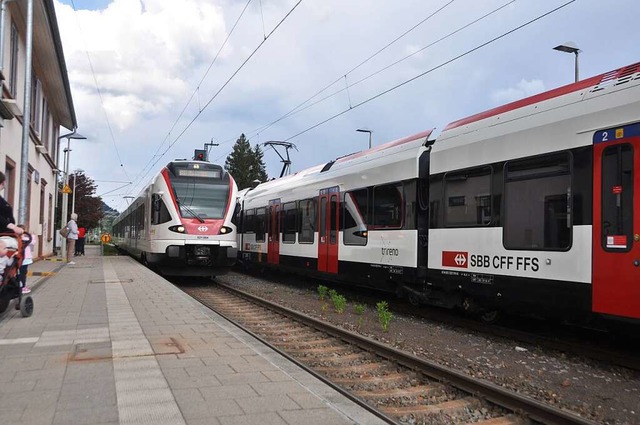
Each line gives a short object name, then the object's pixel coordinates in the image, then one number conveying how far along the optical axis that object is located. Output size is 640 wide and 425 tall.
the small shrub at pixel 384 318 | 7.98
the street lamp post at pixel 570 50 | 13.80
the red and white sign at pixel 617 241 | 5.61
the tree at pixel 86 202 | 55.16
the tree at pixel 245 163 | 86.50
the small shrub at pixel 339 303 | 10.10
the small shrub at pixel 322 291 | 11.84
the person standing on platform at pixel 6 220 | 6.76
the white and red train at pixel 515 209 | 5.77
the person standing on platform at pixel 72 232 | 18.53
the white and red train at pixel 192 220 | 14.27
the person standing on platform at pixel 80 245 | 28.65
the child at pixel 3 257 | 6.36
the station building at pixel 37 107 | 12.93
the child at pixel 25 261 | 7.11
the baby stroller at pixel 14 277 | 6.55
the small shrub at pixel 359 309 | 9.74
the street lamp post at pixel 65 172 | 22.74
